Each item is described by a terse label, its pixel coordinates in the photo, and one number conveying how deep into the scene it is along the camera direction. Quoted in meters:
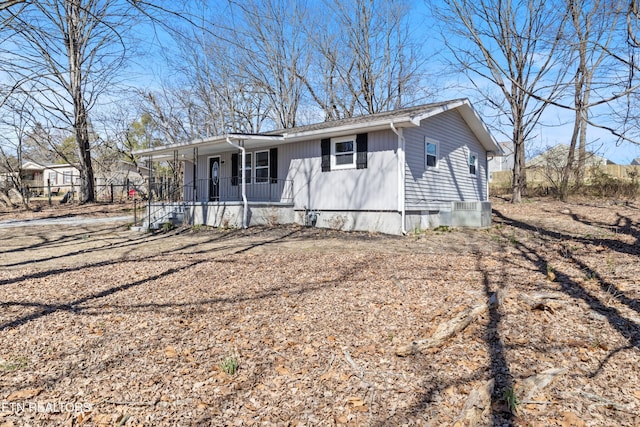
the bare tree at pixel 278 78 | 22.69
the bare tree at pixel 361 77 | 22.81
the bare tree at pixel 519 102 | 13.80
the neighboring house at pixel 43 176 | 39.92
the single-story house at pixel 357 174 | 10.52
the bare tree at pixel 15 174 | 18.94
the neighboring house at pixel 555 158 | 18.16
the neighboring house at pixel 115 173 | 29.71
